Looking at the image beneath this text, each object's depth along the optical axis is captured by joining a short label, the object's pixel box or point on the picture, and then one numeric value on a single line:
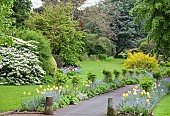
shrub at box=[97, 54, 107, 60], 42.81
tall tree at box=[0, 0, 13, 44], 9.29
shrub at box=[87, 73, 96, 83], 14.89
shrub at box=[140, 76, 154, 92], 11.47
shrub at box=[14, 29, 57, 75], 20.22
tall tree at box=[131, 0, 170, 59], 14.57
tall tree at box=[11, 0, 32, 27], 31.94
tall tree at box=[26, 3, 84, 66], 26.07
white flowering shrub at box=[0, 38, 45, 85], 18.05
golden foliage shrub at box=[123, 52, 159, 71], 27.52
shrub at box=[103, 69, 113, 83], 17.06
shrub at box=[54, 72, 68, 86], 12.75
